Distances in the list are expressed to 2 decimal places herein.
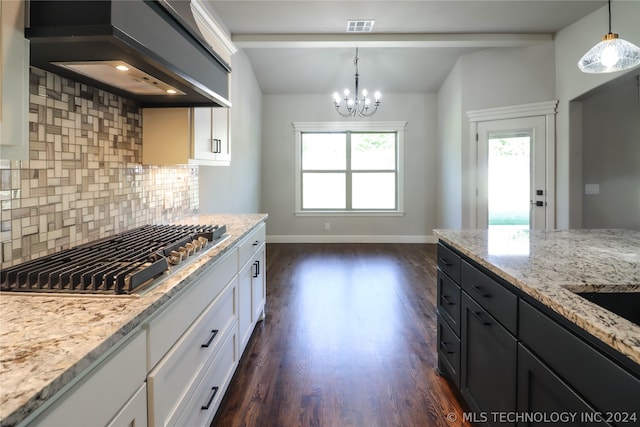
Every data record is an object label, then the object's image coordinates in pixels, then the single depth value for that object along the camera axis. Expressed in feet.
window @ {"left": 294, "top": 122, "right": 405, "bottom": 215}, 22.47
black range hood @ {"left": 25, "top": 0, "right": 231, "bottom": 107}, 3.35
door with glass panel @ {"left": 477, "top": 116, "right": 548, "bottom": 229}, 15.38
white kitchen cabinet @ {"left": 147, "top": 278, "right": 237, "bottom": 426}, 3.49
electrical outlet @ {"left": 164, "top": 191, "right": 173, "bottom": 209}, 8.21
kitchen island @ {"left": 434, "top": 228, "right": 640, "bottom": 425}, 2.82
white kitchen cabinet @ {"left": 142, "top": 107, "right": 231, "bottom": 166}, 7.04
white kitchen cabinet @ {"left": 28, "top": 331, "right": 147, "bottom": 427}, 2.24
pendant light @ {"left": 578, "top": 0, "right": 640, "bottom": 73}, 6.92
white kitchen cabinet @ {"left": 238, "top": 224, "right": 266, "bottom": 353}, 7.34
